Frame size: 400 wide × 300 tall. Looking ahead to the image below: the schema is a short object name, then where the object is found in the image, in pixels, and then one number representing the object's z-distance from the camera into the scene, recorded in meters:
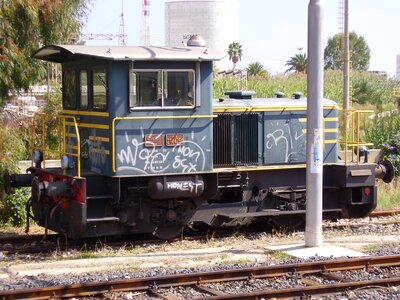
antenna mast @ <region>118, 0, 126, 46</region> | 45.81
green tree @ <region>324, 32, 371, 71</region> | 88.88
